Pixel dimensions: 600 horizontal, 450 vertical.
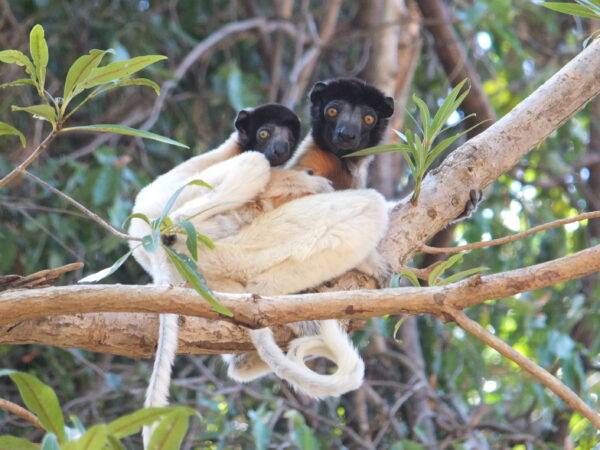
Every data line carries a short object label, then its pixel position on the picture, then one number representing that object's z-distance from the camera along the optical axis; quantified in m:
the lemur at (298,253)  8.00
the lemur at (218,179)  8.23
